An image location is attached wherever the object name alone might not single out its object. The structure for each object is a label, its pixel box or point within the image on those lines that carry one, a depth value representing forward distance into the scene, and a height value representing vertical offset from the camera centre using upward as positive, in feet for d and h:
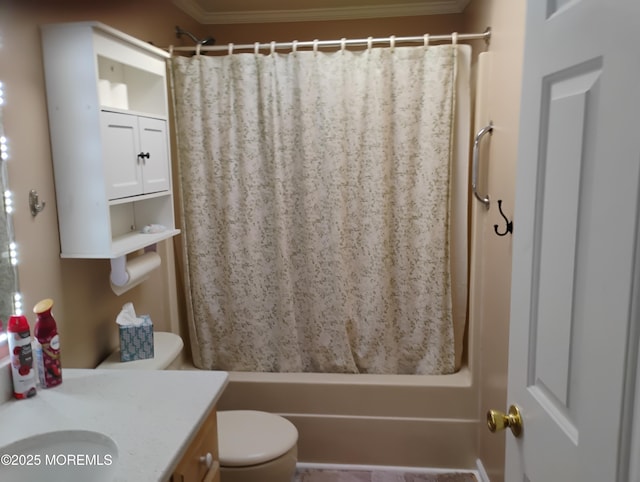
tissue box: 6.37 -2.08
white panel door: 2.23 -0.40
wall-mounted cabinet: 5.29 +0.35
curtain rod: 7.69 +1.78
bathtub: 8.32 -3.91
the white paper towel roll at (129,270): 6.19 -1.23
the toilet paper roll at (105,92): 5.72 +0.82
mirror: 4.75 -0.73
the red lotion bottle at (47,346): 4.76 -1.59
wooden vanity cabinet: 4.13 -2.42
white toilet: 6.38 -3.43
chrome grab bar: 7.10 +0.01
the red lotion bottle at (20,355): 4.59 -1.60
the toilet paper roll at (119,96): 6.07 +0.83
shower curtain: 8.10 -0.65
